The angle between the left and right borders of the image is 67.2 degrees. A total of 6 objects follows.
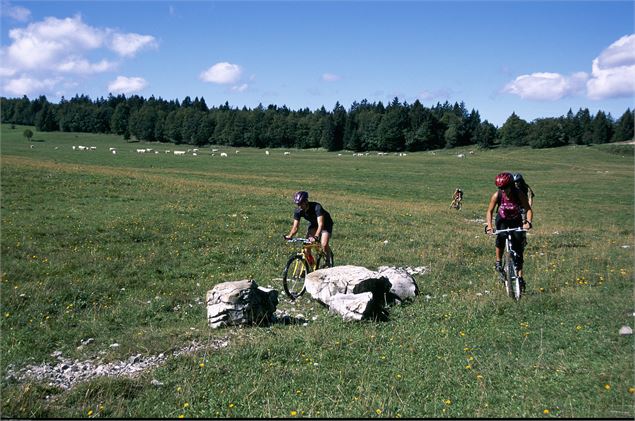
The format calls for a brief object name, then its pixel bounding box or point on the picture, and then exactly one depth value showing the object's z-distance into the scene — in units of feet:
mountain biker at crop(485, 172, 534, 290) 36.06
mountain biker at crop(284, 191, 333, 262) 40.11
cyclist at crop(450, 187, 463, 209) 116.16
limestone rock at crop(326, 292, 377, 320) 30.99
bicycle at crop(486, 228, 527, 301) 34.94
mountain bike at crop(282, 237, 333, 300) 38.93
